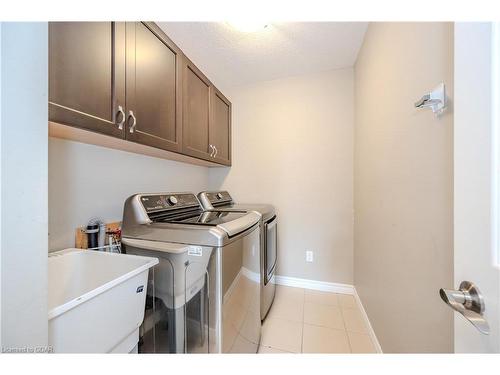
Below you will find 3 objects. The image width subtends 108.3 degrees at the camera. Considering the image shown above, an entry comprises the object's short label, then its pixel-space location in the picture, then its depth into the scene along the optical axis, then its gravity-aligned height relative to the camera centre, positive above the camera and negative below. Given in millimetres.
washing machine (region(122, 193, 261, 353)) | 867 -496
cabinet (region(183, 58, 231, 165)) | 1493 +659
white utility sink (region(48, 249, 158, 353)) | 526 -423
